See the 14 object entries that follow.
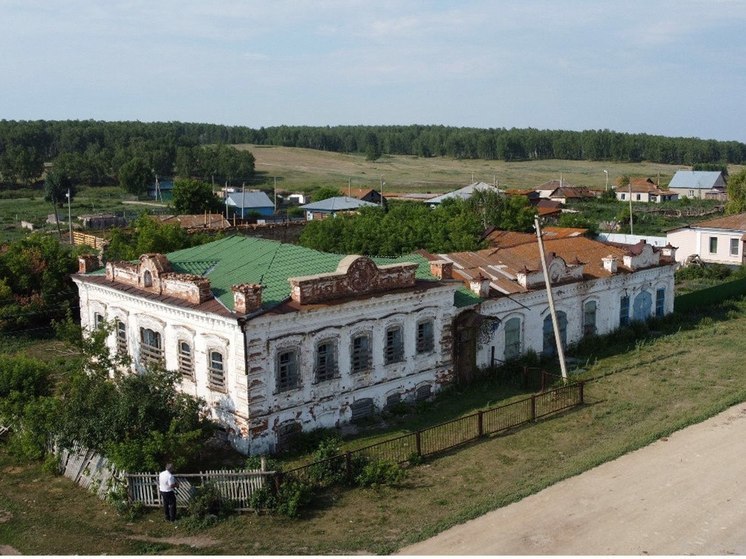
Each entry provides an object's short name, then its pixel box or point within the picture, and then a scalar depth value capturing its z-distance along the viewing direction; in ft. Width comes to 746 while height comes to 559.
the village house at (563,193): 310.86
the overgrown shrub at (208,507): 48.11
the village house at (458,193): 246.47
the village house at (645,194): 320.91
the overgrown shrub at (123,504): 49.55
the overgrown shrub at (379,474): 53.11
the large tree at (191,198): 225.97
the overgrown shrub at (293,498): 48.65
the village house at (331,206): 233.76
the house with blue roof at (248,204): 252.01
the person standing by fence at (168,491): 48.06
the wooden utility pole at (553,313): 71.92
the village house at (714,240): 143.95
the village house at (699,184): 348.79
